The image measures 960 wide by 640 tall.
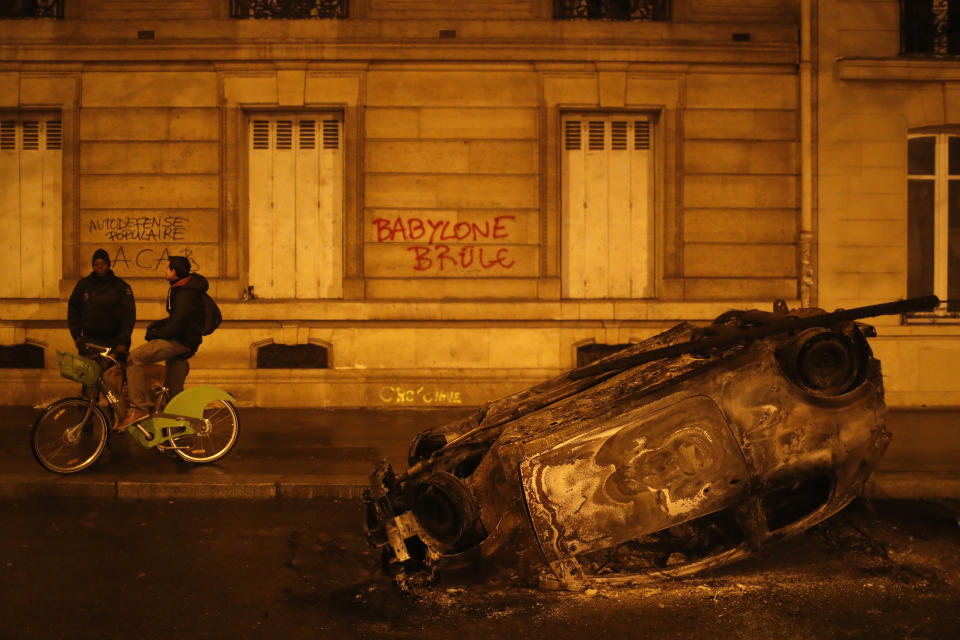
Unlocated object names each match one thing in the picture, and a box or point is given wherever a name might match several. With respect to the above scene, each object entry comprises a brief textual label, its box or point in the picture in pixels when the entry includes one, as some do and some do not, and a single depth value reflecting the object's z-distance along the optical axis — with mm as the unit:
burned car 4090
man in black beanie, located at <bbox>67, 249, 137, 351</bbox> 7184
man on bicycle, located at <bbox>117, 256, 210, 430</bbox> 6664
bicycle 6516
